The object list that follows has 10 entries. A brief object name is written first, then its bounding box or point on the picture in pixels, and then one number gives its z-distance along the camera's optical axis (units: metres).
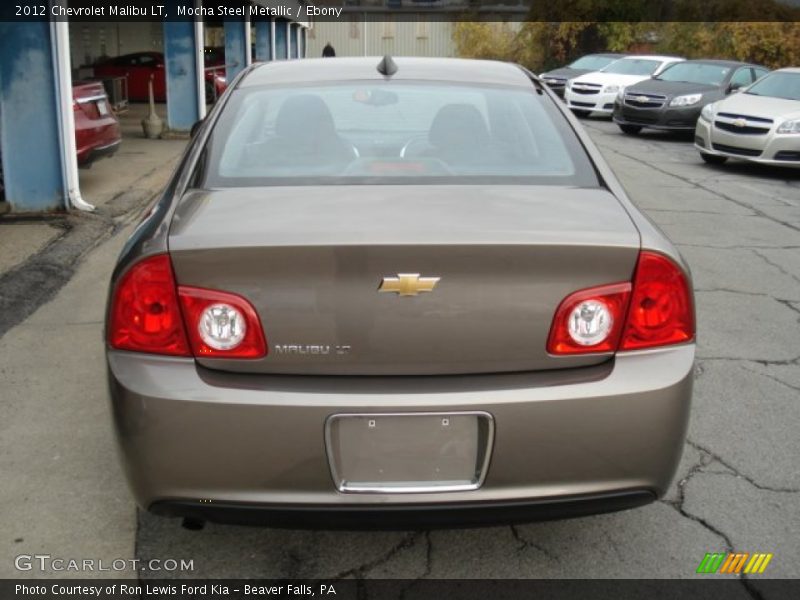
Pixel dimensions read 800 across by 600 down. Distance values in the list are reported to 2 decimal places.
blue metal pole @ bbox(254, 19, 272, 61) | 22.36
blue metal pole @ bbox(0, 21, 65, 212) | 7.11
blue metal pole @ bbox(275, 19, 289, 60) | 26.42
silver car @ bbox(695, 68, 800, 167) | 11.24
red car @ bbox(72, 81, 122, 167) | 8.35
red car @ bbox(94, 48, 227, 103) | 23.89
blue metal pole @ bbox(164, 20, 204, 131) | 13.85
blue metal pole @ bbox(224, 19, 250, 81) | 18.23
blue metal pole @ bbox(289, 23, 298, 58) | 30.32
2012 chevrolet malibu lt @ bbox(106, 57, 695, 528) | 2.11
